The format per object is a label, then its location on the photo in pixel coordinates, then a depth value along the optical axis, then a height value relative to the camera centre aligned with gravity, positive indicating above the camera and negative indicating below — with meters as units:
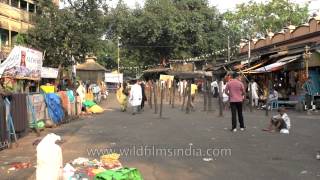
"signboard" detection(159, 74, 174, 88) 30.30 +0.83
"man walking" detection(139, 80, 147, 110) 18.01 -0.52
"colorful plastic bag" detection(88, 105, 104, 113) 17.45 -1.05
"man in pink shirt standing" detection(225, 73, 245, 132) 10.35 -0.27
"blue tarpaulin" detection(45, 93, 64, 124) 12.00 -0.64
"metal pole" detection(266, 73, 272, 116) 14.80 +0.15
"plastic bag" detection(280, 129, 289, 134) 9.83 -1.30
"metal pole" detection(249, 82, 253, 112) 16.71 -0.51
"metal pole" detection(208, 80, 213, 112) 17.19 -0.82
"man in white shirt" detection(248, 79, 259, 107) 18.33 -0.39
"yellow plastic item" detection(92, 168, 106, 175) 5.78 -1.41
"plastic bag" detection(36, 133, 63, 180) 4.34 -0.89
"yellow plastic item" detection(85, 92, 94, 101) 20.92 -0.44
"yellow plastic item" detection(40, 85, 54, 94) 13.36 +0.03
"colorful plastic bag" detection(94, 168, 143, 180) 4.22 -1.09
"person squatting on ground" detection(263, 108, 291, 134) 9.91 -1.06
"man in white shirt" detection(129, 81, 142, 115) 16.58 -0.42
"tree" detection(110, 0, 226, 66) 37.31 +6.85
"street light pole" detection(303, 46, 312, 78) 16.31 +1.43
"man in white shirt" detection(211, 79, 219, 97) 28.14 -0.05
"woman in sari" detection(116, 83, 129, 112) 18.27 -0.57
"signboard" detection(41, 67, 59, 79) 20.39 +1.07
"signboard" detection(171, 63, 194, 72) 38.94 +2.41
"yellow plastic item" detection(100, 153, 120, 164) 6.62 -1.40
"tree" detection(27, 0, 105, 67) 23.33 +4.18
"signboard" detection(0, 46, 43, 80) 8.95 +0.72
